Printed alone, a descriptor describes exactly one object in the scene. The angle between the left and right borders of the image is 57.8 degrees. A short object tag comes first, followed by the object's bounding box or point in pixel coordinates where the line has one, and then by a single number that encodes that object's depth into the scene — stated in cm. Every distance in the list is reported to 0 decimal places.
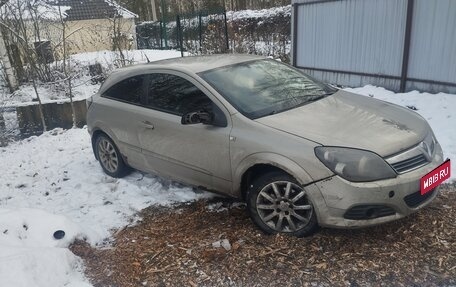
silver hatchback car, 320
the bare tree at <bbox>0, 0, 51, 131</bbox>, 1000
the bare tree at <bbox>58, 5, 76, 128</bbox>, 883
